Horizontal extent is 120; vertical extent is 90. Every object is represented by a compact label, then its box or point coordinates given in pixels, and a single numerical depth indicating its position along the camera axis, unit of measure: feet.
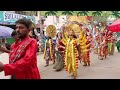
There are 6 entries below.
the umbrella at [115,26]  7.30
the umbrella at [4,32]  11.32
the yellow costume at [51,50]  12.25
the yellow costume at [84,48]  10.91
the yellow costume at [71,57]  8.77
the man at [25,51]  2.97
